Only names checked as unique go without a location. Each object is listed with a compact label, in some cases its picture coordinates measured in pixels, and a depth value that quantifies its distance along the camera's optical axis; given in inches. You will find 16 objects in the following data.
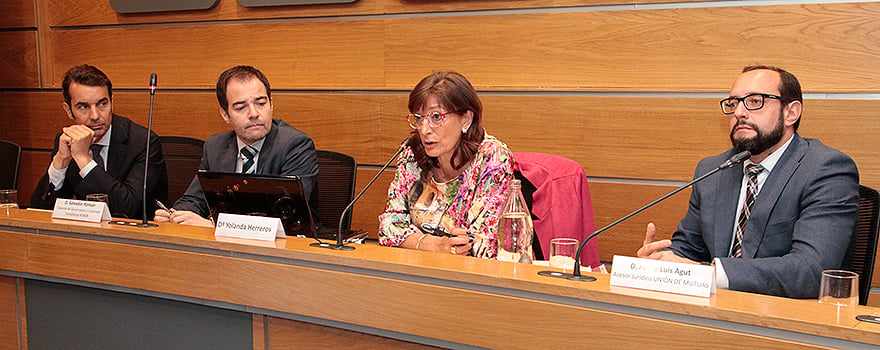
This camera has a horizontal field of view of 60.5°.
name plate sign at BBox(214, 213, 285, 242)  80.7
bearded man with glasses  74.4
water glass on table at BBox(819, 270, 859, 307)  57.6
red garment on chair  95.6
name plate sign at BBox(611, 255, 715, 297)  59.6
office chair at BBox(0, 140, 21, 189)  130.6
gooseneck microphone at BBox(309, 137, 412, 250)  77.6
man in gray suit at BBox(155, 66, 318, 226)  110.2
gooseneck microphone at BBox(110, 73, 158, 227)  91.3
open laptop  82.6
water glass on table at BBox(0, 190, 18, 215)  102.3
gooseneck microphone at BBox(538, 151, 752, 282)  65.1
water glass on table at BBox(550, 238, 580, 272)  69.5
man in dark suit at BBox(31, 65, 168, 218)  118.7
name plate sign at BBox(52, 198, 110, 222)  92.9
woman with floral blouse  93.9
